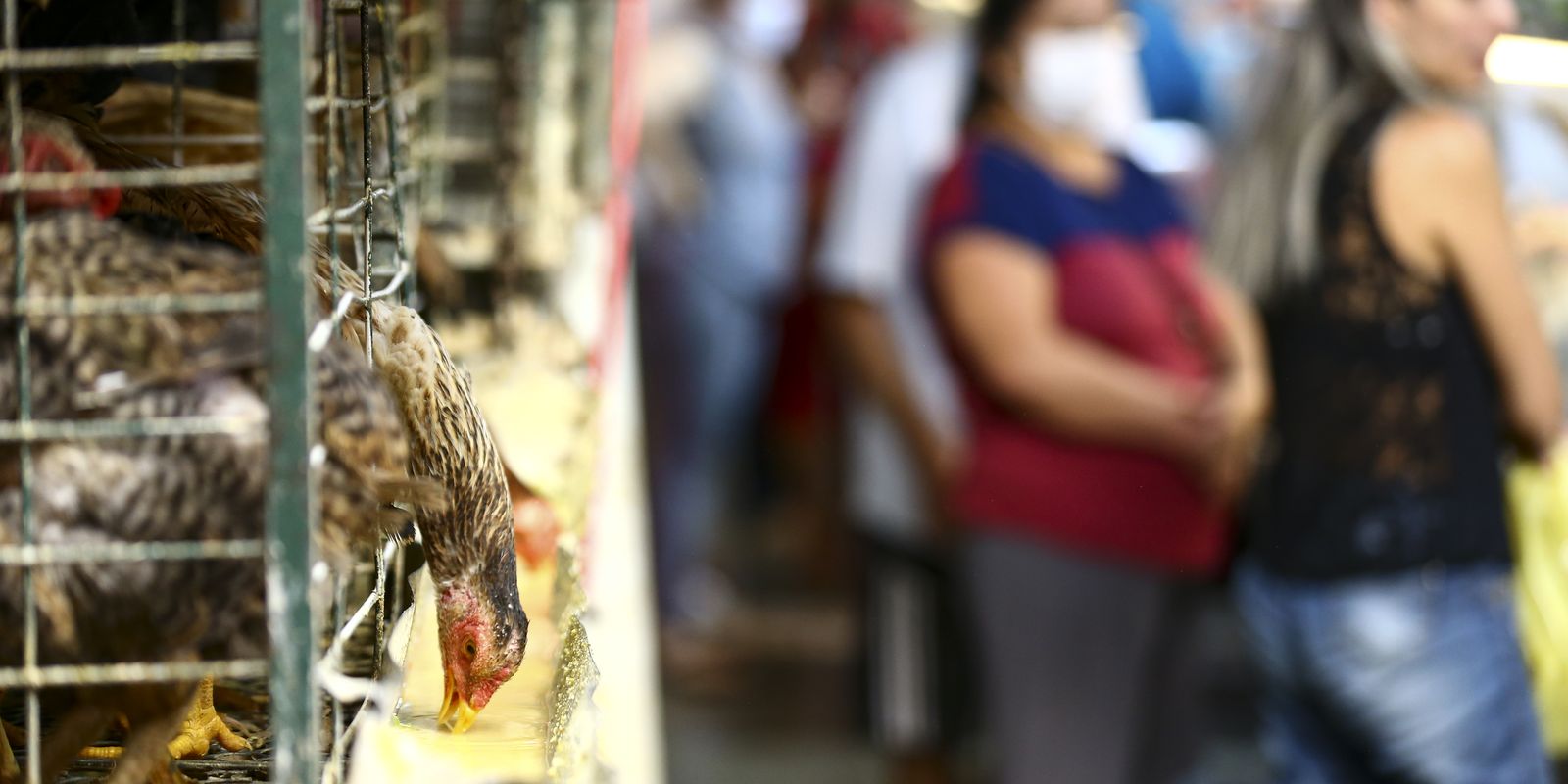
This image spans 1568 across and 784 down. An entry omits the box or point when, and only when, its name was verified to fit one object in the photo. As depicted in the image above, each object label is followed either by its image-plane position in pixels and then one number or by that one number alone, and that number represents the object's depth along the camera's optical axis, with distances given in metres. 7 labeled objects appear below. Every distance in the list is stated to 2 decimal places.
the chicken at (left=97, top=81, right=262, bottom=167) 3.01
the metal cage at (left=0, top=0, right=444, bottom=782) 1.79
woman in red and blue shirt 6.61
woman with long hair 5.74
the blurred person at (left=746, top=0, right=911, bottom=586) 12.47
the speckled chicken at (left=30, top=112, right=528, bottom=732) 2.35
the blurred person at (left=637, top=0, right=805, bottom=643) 12.15
